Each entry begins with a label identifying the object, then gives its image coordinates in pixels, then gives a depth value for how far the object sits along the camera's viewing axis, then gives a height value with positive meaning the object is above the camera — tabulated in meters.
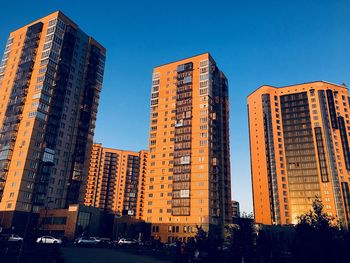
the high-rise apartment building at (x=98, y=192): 193.88 +25.17
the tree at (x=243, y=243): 41.28 -0.62
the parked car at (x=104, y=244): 65.56 -2.37
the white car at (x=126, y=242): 75.15 -1.99
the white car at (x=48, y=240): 61.27 -1.81
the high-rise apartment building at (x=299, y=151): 134.75 +40.51
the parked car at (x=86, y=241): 63.28 -1.80
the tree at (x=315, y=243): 32.59 -0.22
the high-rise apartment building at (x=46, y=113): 91.44 +38.13
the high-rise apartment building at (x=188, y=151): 103.06 +29.97
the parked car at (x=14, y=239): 61.51 -1.85
